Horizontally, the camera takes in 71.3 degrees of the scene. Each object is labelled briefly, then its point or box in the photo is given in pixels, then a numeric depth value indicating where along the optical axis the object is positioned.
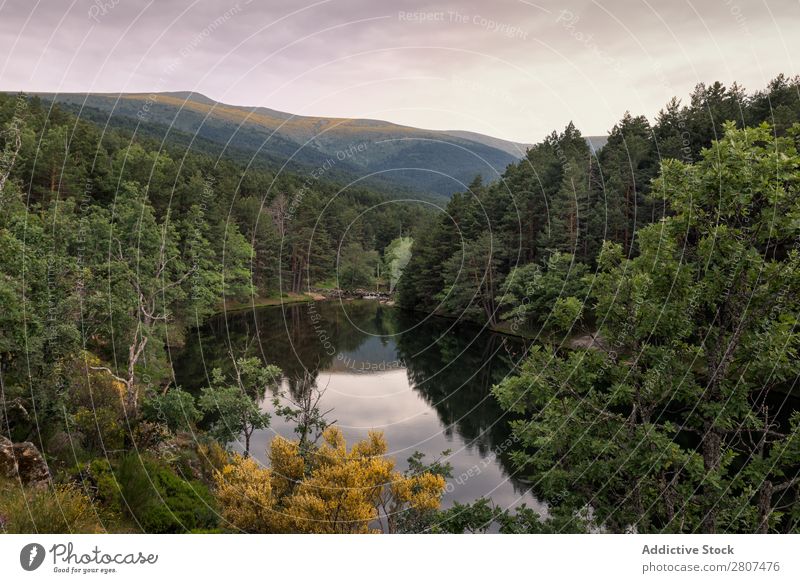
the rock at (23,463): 10.69
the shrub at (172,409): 19.77
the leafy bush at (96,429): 17.47
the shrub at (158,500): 10.67
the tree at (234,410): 19.82
